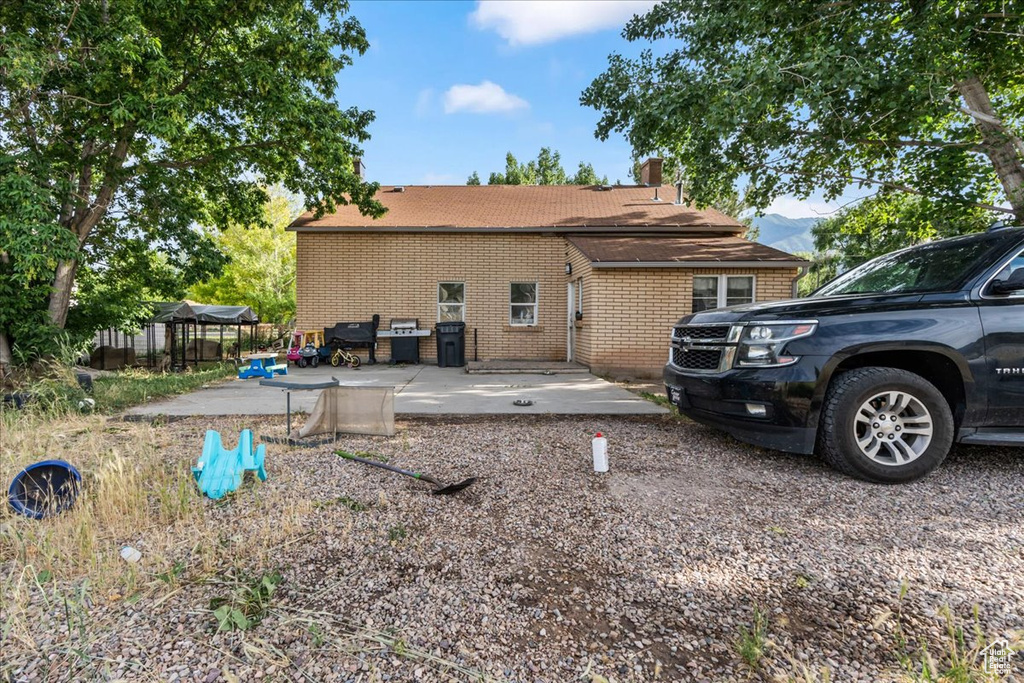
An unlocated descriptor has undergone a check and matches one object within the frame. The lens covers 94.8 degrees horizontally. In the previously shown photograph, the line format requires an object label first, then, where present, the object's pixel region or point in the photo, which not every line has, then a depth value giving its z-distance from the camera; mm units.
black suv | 3396
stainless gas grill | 12102
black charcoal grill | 11836
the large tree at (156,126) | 6977
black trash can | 11703
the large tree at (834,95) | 7340
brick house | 12422
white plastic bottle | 3707
